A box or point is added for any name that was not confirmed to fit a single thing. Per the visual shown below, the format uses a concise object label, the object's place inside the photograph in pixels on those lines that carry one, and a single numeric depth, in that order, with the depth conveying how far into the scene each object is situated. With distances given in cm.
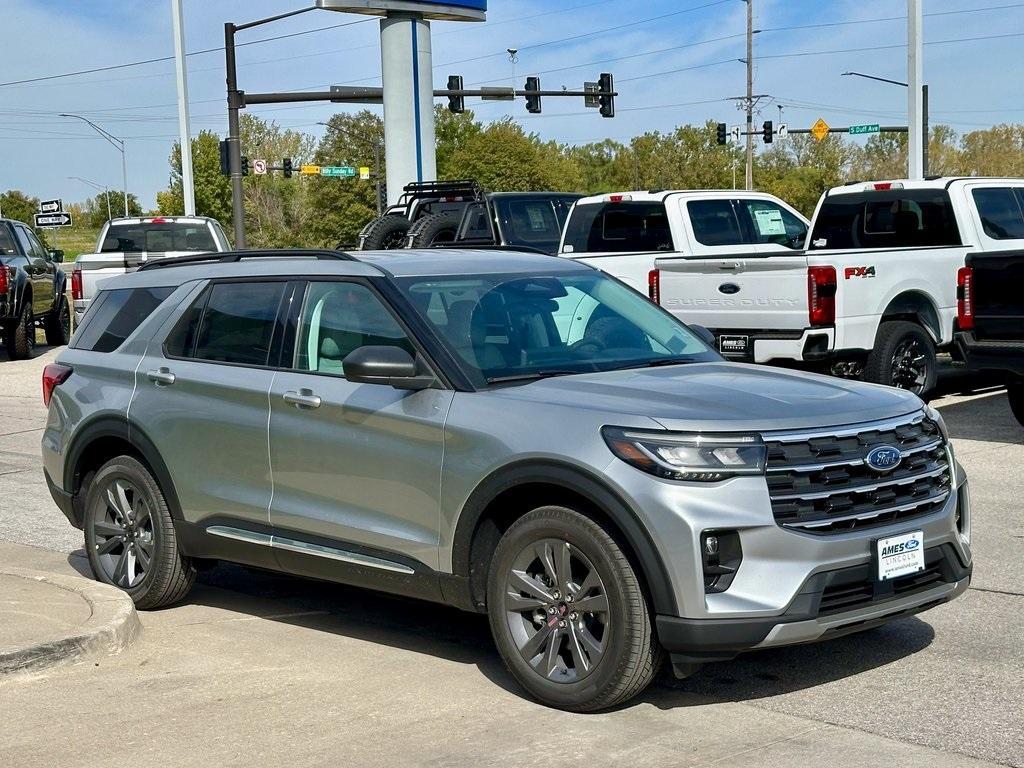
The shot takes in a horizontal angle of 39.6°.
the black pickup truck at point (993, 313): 1123
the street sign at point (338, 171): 6163
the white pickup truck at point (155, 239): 2172
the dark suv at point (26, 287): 2214
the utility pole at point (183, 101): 3641
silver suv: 495
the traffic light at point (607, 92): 4531
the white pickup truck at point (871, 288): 1282
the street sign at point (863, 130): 5094
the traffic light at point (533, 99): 4506
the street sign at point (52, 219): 5641
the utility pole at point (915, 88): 2456
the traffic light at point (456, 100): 4372
